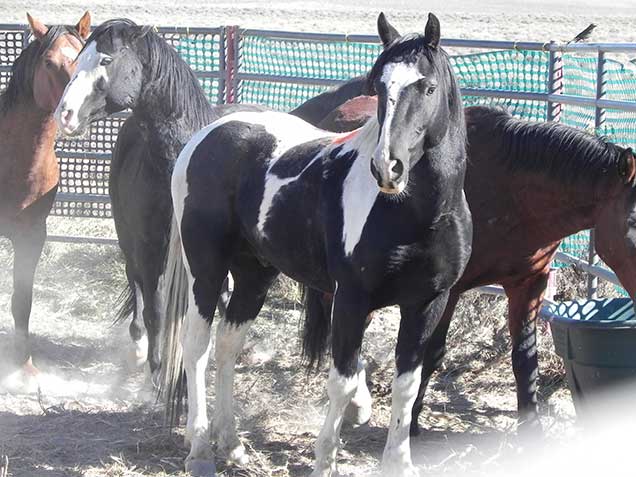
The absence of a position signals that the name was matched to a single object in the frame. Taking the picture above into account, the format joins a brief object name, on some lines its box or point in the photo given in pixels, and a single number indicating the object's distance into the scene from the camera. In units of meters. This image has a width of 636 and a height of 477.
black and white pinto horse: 7.35
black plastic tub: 9.28
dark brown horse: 8.76
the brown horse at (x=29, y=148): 11.74
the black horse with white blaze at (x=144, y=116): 10.46
